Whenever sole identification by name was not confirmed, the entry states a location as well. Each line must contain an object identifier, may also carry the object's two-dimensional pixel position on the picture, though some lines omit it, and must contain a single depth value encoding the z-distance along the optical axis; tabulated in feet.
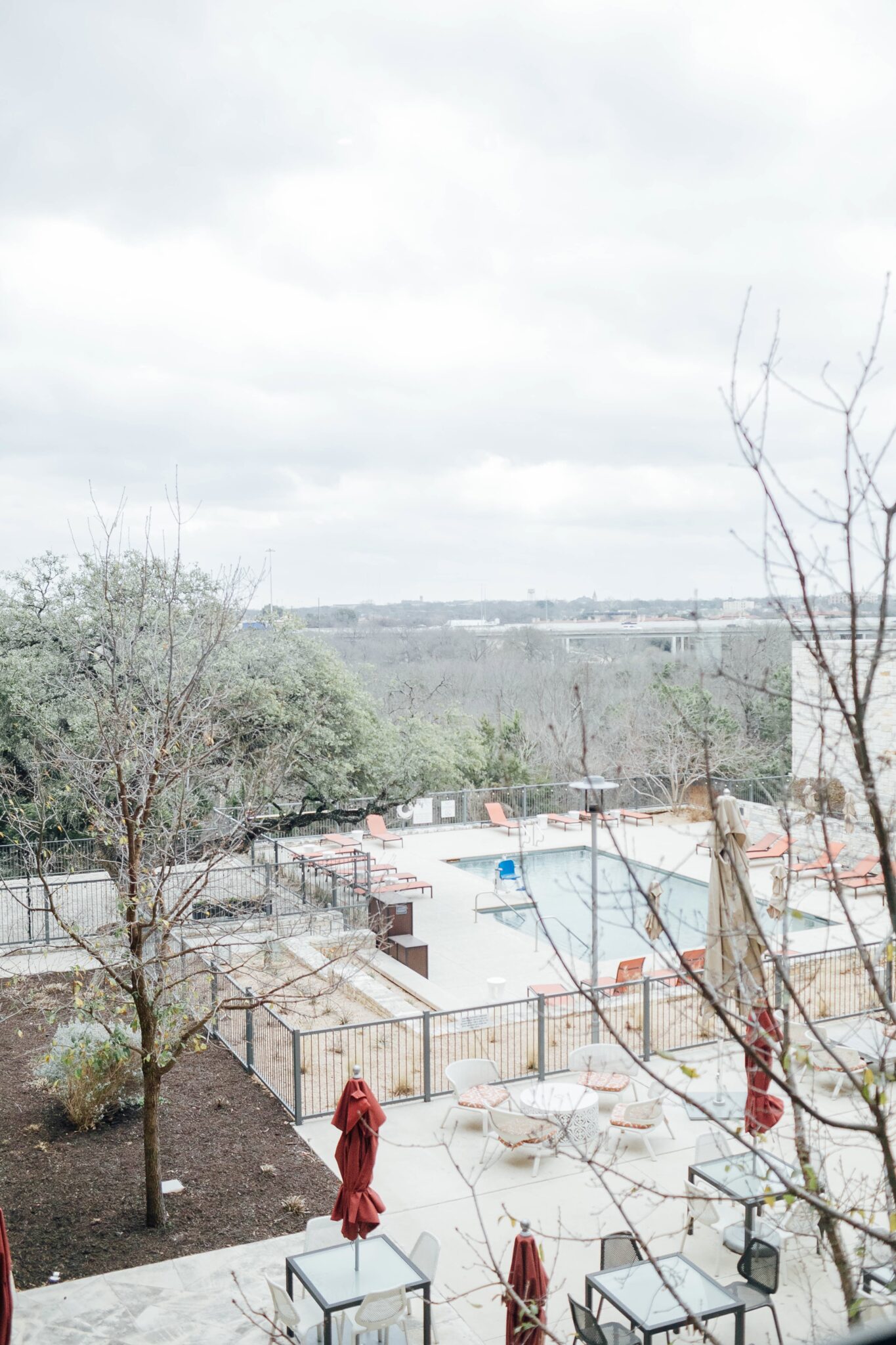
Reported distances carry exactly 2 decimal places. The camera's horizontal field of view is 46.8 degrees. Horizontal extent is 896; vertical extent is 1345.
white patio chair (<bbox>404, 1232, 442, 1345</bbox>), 23.64
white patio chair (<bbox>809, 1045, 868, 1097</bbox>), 34.96
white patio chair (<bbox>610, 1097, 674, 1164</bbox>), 32.55
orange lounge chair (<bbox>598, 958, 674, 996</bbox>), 48.11
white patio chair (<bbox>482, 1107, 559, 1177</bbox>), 31.99
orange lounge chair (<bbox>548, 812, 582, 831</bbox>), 87.97
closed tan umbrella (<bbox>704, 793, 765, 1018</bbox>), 23.18
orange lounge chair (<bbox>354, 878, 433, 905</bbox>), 61.36
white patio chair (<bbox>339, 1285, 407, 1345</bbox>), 22.07
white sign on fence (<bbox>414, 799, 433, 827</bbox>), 89.97
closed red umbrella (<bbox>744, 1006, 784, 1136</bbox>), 24.39
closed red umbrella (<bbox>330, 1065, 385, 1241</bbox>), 23.79
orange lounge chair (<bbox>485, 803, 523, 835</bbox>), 87.86
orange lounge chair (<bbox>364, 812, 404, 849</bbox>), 80.94
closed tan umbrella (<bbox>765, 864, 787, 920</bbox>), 40.60
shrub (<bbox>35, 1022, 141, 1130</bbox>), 33.81
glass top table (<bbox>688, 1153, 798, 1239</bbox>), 25.58
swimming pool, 65.00
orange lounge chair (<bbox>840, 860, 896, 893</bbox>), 64.59
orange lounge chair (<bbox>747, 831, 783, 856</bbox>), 76.13
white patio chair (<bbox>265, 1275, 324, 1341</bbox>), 22.04
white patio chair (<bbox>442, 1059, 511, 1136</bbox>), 34.24
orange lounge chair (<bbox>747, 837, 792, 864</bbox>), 74.92
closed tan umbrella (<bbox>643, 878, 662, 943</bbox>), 37.00
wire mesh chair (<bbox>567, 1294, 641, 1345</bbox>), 20.71
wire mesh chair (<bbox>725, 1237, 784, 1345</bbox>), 23.44
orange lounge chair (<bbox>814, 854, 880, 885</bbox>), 64.69
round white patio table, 31.76
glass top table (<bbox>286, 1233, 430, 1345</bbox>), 22.29
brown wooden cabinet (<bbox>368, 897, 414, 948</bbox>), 54.29
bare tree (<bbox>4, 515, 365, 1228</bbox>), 27.84
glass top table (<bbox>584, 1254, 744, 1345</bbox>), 21.24
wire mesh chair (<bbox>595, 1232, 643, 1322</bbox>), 23.53
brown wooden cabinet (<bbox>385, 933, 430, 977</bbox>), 52.95
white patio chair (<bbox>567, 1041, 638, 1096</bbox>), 36.17
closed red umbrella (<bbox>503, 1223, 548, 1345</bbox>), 20.22
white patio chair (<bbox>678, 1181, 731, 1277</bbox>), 26.68
